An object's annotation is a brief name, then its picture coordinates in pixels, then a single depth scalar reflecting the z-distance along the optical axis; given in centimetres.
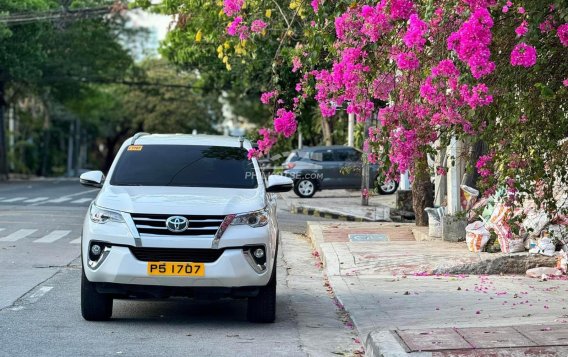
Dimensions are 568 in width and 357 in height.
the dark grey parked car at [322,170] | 3534
